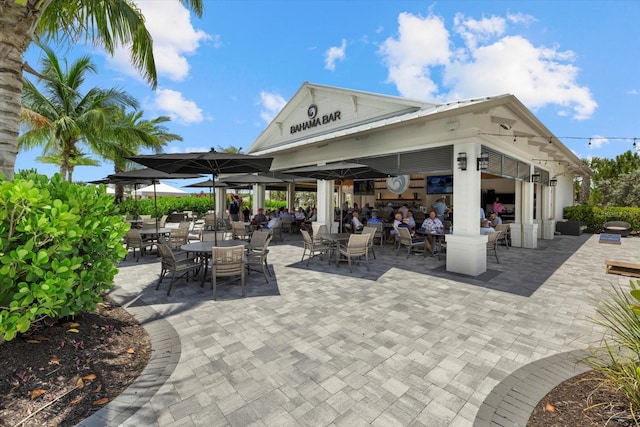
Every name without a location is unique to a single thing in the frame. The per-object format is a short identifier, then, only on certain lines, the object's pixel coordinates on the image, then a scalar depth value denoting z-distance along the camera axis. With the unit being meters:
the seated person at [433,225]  8.54
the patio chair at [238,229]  9.85
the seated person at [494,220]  10.41
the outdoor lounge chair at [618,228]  14.16
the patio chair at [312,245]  7.48
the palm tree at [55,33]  3.56
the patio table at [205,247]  5.63
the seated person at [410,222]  9.60
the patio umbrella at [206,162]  5.28
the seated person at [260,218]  12.84
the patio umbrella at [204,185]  13.45
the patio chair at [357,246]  6.85
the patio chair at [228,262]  5.12
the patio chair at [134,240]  7.97
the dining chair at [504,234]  9.68
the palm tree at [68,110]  12.90
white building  6.79
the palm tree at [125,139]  15.90
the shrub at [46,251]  2.46
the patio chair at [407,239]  8.27
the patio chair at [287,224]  13.79
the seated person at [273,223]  11.05
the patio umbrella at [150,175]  8.25
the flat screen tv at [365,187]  18.28
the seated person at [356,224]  9.80
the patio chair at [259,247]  6.21
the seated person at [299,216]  14.68
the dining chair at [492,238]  7.76
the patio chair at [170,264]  5.28
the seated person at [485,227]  8.21
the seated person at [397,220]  9.24
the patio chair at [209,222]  14.20
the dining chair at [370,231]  7.61
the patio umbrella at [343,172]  7.56
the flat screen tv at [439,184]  15.15
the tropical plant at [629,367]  2.00
